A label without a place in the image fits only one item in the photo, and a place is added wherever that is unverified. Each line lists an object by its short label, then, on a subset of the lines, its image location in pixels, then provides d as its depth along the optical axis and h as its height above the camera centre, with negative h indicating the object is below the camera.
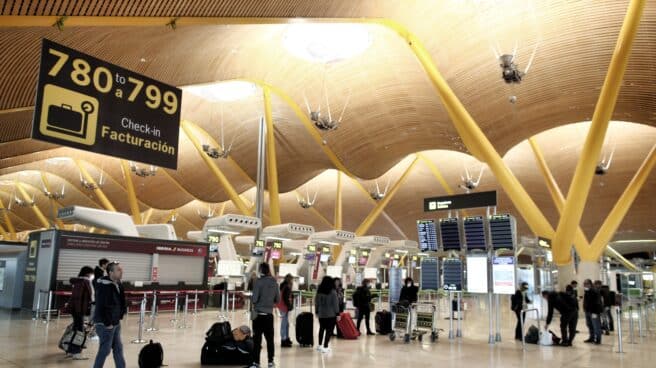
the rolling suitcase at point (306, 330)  11.01 -1.22
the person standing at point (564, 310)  11.99 -0.73
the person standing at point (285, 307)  11.16 -0.78
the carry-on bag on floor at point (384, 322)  13.66 -1.28
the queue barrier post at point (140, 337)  10.94 -1.47
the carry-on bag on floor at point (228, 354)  8.41 -1.34
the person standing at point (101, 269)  10.24 -0.08
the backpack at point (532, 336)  12.48 -1.40
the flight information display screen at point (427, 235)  14.73 +1.07
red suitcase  12.56 -1.31
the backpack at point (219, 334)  8.51 -1.05
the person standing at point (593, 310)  12.73 -0.76
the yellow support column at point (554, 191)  24.33 +4.29
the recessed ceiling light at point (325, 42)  23.09 +10.09
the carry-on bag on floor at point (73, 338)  8.75 -1.21
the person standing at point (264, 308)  8.16 -0.60
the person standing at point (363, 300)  13.50 -0.73
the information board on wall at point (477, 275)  13.30 +0.00
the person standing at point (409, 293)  13.56 -0.51
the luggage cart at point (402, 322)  12.19 -1.14
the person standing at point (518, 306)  13.12 -0.75
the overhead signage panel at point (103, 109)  6.43 +2.08
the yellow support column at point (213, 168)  32.94 +6.30
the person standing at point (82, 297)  9.37 -0.57
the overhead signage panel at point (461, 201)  12.80 +1.85
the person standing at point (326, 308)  9.91 -0.68
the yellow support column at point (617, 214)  23.83 +2.88
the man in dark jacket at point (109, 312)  6.57 -0.57
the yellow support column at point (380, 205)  40.47 +5.28
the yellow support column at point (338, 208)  42.72 +5.08
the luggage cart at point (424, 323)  12.51 -1.17
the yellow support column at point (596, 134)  14.05 +4.29
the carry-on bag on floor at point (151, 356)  7.35 -1.24
